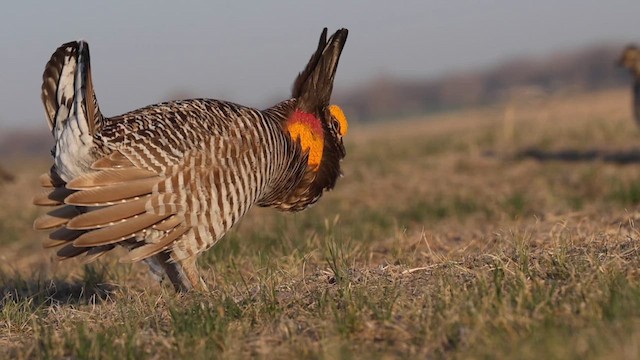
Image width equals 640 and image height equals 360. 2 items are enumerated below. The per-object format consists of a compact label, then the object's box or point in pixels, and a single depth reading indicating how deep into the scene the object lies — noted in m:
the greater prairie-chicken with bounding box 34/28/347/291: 7.49
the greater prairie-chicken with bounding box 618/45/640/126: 23.53
